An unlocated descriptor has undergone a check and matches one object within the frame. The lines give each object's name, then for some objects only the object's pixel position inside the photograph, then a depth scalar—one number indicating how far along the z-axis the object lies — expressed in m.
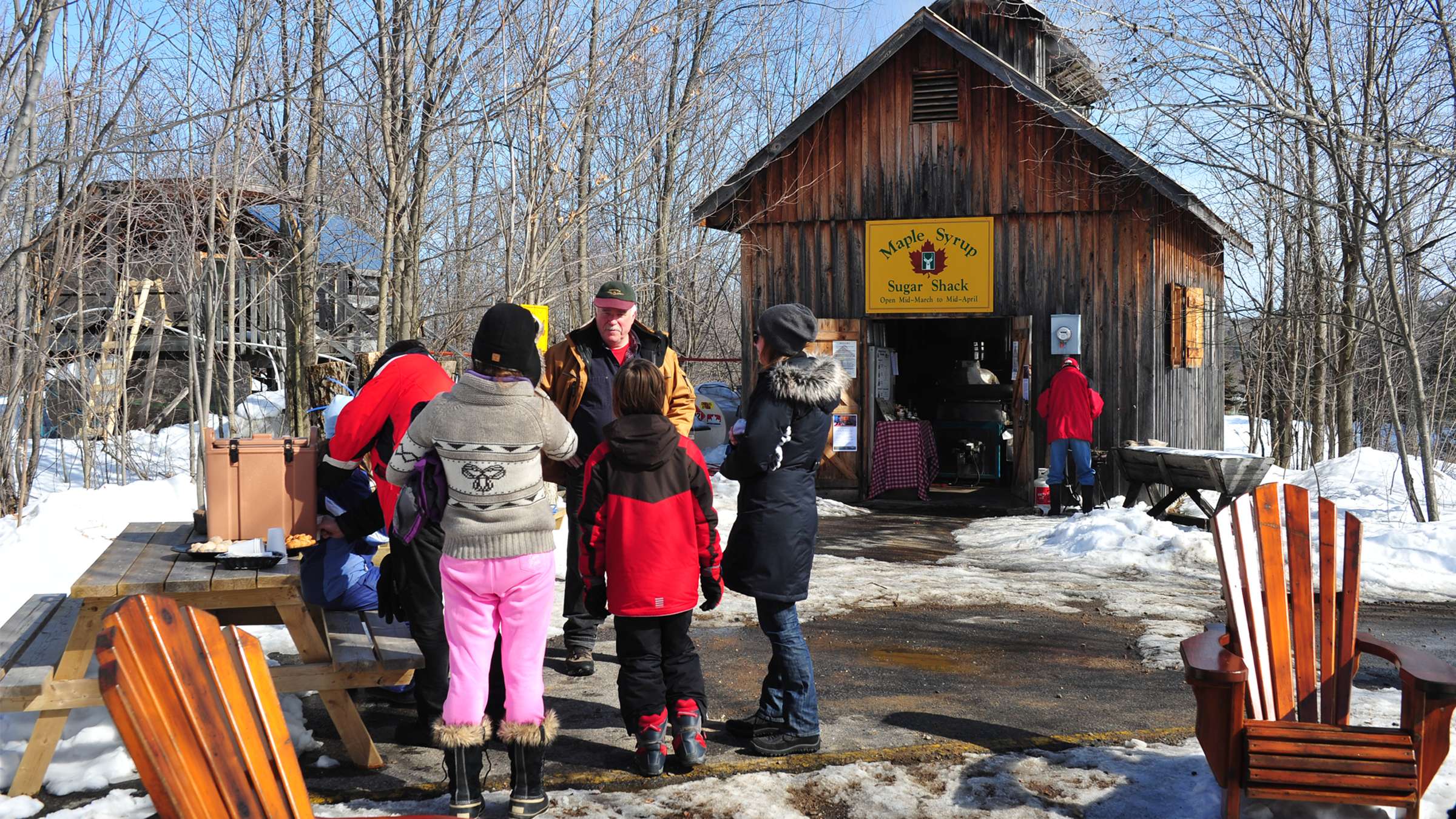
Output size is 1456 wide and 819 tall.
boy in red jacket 4.17
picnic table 3.85
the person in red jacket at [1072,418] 12.61
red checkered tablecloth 14.25
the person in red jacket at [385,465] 4.16
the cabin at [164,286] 11.45
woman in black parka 4.47
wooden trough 10.89
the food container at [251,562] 4.12
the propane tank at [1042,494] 13.02
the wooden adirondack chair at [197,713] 2.04
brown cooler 4.27
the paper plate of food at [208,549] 4.16
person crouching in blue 4.81
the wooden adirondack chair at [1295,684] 3.41
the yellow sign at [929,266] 13.50
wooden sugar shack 13.09
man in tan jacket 5.46
